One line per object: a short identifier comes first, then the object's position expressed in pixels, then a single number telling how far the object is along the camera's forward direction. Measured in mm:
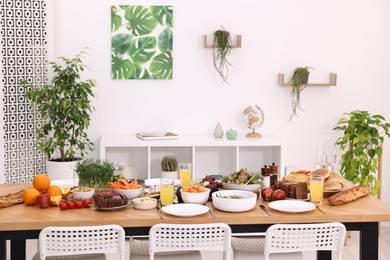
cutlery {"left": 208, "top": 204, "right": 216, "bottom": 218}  3203
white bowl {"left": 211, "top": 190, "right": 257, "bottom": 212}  3232
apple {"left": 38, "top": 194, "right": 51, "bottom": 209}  3291
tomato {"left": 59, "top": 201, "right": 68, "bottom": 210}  3262
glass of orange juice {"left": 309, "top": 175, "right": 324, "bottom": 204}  3402
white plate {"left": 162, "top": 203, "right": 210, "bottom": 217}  3182
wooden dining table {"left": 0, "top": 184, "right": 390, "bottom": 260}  3076
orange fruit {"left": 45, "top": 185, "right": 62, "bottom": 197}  3395
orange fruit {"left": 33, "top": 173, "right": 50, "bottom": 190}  3467
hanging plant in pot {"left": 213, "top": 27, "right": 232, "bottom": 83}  5820
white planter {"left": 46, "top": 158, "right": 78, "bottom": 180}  5414
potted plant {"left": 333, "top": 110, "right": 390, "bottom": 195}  5723
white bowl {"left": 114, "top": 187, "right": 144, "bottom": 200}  3486
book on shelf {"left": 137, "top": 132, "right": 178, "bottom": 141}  5527
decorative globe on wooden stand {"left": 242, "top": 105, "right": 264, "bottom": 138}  5895
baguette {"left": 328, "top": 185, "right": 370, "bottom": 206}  3410
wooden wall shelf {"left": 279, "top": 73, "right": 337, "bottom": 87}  5961
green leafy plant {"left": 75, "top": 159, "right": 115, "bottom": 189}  3602
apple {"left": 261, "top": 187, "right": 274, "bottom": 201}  3482
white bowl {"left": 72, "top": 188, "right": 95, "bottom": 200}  3416
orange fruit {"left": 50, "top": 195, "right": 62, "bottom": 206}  3336
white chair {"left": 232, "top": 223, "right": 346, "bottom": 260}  3092
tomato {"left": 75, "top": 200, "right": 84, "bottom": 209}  3299
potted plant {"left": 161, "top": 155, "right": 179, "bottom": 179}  5582
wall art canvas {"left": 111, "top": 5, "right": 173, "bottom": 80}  5820
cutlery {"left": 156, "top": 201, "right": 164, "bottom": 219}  3201
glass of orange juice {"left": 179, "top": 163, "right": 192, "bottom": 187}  3752
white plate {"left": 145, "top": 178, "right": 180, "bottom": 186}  3925
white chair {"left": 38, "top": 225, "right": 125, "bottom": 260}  2980
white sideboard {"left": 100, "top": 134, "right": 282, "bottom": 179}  5590
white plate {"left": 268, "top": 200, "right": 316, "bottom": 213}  3274
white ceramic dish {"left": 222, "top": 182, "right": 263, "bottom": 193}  3564
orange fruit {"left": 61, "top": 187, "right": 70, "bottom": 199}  3457
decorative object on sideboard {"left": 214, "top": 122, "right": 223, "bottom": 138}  5789
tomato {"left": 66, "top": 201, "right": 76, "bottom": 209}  3281
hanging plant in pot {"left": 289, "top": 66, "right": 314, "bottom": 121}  5922
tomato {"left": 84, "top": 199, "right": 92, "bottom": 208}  3320
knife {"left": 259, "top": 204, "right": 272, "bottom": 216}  3246
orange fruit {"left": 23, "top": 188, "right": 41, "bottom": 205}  3363
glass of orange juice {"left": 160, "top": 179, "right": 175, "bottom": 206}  3383
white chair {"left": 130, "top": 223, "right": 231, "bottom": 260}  3045
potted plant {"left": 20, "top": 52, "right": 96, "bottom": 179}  5375
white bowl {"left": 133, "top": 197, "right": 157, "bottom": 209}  3295
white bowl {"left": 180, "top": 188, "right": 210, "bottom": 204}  3389
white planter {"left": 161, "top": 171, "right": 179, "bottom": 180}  5574
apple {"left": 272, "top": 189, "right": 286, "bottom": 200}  3484
